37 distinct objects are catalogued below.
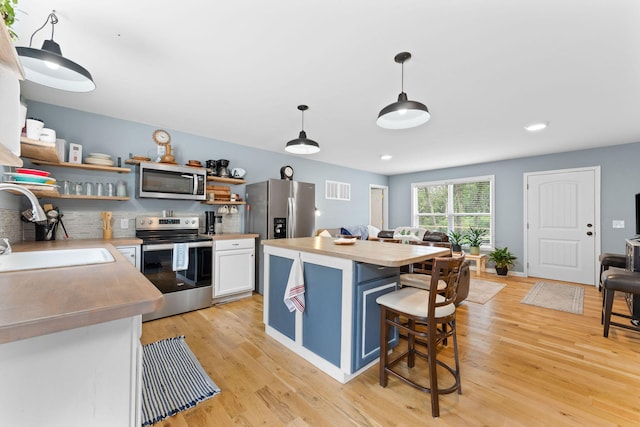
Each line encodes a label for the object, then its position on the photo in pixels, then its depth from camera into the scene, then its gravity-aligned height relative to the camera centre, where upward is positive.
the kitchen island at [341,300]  1.90 -0.64
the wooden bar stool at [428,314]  1.61 -0.63
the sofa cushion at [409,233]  5.06 -0.33
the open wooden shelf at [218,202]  3.89 +0.18
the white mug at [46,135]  2.18 +0.64
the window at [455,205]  5.80 +0.29
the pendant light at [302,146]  2.69 +0.72
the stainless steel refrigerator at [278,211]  3.98 +0.08
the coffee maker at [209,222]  3.86 -0.11
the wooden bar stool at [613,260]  3.75 -0.59
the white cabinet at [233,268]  3.50 -0.73
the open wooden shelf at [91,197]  2.78 +0.18
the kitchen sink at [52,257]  1.48 -0.29
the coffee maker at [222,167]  3.99 +0.72
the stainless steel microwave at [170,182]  3.25 +0.42
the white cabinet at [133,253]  2.80 -0.41
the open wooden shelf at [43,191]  2.13 +0.19
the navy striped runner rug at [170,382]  1.68 -1.21
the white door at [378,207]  7.49 +0.26
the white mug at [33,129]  2.09 +0.66
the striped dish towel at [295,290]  2.20 -0.62
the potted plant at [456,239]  5.73 -0.49
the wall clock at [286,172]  4.64 +0.76
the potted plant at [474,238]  5.57 -0.45
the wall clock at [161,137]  3.54 +1.03
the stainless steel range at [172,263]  3.00 -0.57
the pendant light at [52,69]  1.42 +0.87
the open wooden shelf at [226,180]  3.83 +0.52
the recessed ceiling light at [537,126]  3.36 +1.19
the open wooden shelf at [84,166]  2.68 +0.51
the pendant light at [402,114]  1.78 +0.74
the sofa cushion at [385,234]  5.76 -0.39
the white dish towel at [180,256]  3.11 -0.49
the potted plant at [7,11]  0.97 +0.76
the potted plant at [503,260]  5.20 -0.82
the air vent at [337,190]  5.93 +0.60
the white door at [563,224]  4.55 -0.11
